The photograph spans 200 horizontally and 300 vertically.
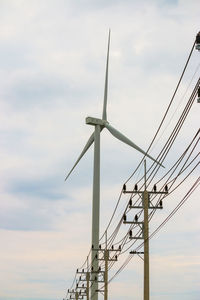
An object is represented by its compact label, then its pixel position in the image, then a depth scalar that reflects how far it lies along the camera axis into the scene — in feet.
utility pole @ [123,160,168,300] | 127.34
